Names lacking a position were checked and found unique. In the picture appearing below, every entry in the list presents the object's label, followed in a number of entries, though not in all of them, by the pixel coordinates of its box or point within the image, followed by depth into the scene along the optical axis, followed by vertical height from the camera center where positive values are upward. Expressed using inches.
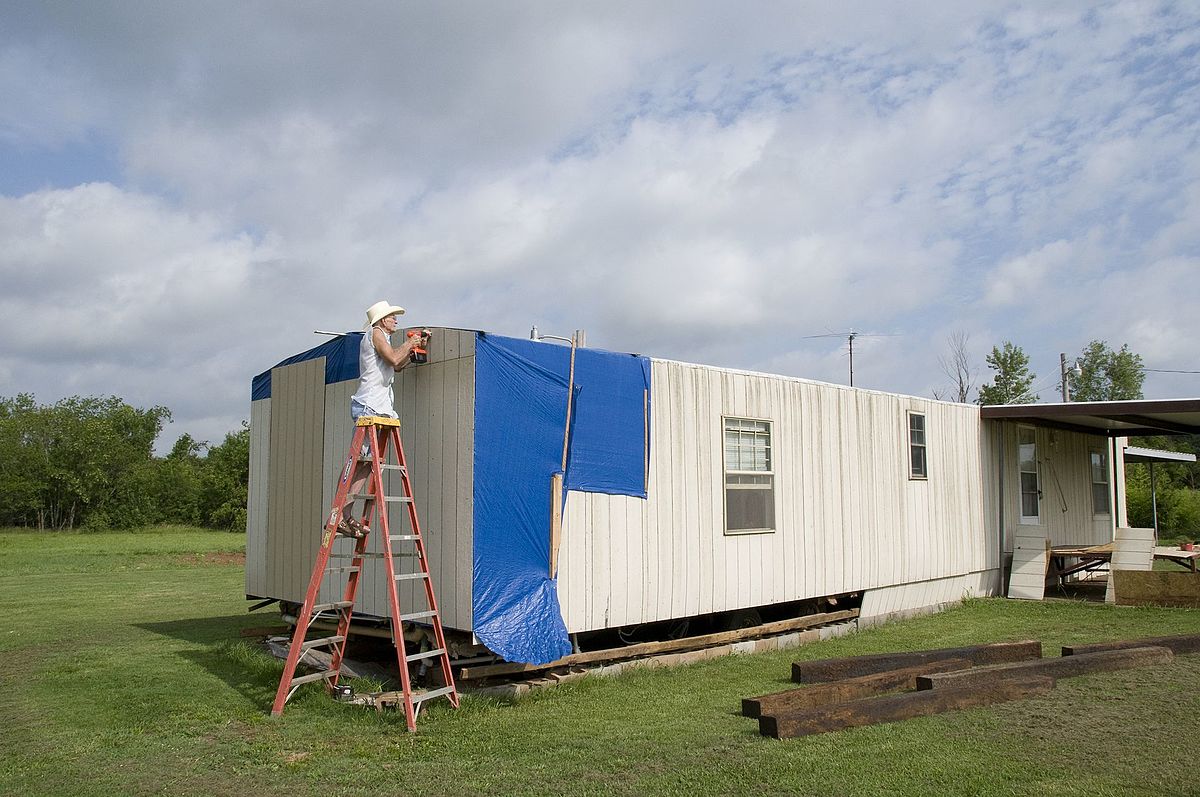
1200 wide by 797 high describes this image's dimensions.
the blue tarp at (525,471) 278.2 +6.4
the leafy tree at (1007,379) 1550.2 +192.6
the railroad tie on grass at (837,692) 240.7 -56.4
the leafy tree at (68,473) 1643.7 +31.8
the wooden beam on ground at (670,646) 288.7 -58.2
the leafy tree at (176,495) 1786.4 -9.1
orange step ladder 251.0 -23.3
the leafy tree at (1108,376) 1889.8 +241.1
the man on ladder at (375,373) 274.1 +36.1
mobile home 284.8 +1.3
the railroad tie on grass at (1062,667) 263.0 -55.5
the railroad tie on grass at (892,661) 292.8 -56.3
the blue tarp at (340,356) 338.6 +51.9
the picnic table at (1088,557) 561.0 -42.6
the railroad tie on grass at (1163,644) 316.8 -55.1
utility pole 970.9 +131.0
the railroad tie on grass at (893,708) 223.2 -57.1
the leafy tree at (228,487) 1720.0 +6.7
